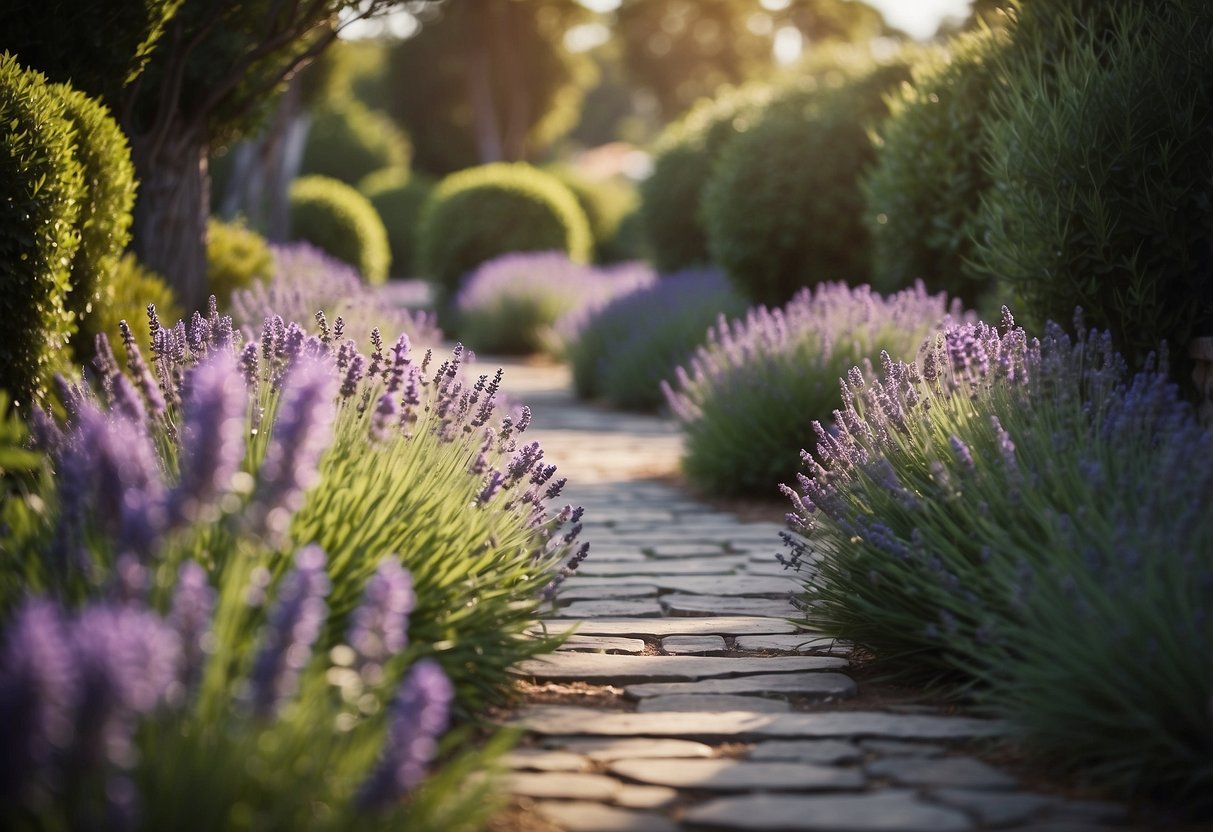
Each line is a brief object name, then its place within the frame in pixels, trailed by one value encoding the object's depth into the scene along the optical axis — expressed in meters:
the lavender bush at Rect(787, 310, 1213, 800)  2.76
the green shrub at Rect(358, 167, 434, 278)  28.86
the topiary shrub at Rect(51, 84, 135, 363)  4.85
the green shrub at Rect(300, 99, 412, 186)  33.41
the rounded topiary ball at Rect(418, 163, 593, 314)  19.89
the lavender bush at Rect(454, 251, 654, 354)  16.09
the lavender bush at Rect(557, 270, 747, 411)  10.79
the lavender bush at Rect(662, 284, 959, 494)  6.91
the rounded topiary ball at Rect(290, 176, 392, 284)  19.55
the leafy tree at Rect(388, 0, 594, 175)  37.22
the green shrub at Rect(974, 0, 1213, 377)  4.69
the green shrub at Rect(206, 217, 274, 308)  8.14
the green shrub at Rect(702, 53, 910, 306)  10.76
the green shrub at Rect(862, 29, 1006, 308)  7.71
